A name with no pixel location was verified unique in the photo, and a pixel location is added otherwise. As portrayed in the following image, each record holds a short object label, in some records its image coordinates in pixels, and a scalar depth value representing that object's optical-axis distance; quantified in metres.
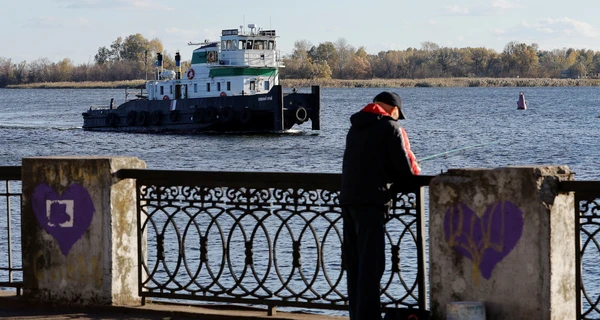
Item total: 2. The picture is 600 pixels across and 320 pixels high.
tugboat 78.56
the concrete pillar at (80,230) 11.37
